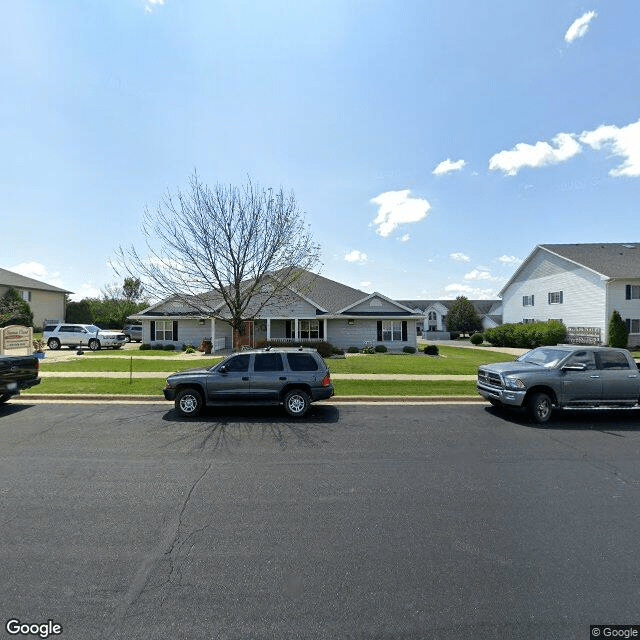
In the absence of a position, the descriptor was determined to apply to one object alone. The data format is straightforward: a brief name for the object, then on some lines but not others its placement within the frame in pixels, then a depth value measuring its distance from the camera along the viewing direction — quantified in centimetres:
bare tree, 1447
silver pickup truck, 909
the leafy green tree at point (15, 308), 3834
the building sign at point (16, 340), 1832
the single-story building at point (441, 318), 5647
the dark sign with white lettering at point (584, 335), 3125
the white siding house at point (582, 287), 3123
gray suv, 930
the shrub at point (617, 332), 2947
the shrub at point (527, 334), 3344
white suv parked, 2856
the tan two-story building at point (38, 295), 4445
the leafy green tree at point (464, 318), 5734
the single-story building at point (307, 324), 2792
